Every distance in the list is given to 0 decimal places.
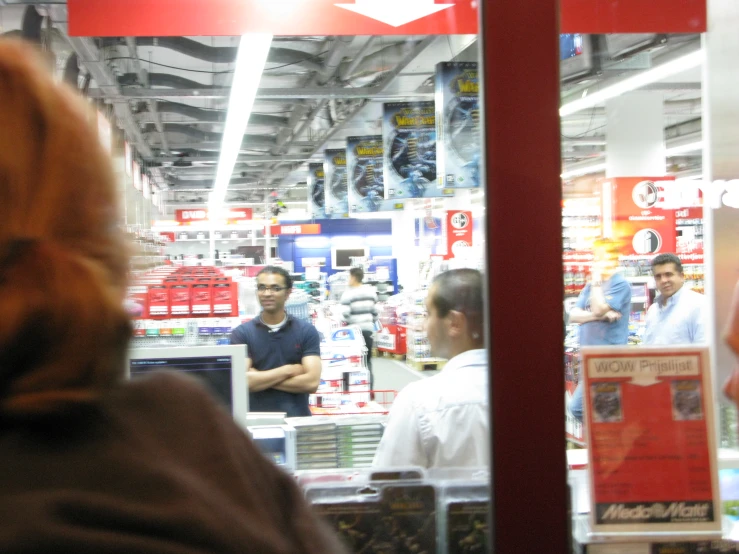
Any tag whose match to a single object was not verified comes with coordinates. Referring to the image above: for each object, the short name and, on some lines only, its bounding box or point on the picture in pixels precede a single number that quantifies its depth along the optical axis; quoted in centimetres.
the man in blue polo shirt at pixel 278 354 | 508
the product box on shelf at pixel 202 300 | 664
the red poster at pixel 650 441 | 217
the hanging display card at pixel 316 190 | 1939
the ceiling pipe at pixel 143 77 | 985
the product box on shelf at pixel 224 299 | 675
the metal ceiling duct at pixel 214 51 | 964
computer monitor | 288
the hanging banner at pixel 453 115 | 582
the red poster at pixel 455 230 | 1505
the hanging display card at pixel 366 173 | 1440
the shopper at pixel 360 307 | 1169
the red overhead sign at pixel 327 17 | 348
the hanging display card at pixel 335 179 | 1688
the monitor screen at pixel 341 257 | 2469
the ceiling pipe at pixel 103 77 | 852
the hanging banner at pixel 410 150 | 1044
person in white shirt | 254
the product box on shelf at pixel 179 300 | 647
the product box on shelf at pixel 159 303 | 650
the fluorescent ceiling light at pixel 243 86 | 609
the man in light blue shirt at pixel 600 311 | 254
